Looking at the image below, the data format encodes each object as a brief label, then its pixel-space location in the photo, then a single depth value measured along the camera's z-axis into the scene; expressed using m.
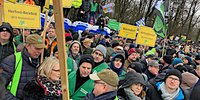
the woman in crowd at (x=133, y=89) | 3.31
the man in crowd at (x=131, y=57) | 5.83
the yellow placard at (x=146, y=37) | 7.46
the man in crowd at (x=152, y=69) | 5.04
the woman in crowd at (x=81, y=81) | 3.65
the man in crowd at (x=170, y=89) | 3.76
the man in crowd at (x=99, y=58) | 4.46
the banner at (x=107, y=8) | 14.17
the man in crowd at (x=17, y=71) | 2.93
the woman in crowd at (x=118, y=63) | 4.57
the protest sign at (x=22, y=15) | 4.81
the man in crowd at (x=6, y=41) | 4.00
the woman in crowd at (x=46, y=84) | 2.54
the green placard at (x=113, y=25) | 13.38
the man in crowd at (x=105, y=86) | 2.78
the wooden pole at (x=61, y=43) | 1.63
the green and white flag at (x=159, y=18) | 7.47
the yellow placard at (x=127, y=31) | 9.15
